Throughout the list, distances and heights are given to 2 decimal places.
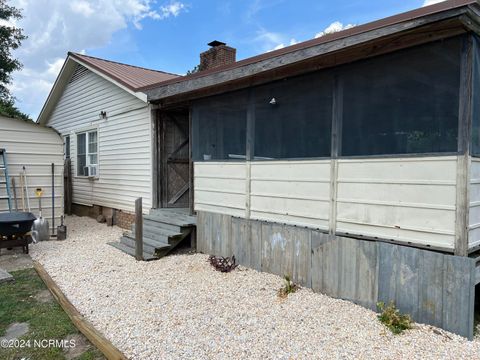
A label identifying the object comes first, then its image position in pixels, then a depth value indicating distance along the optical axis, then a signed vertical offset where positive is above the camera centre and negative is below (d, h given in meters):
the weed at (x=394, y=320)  3.47 -1.59
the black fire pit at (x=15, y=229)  6.30 -1.19
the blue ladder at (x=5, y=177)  7.88 -0.28
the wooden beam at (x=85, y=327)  3.05 -1.67
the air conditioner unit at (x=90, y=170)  10.54 -0.18
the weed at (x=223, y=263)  5.46 -1.60
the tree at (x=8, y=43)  18.14 +6.41
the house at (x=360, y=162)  3.38 +0.03
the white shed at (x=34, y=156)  8.13 +0.20
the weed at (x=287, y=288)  4.47 -1.65
